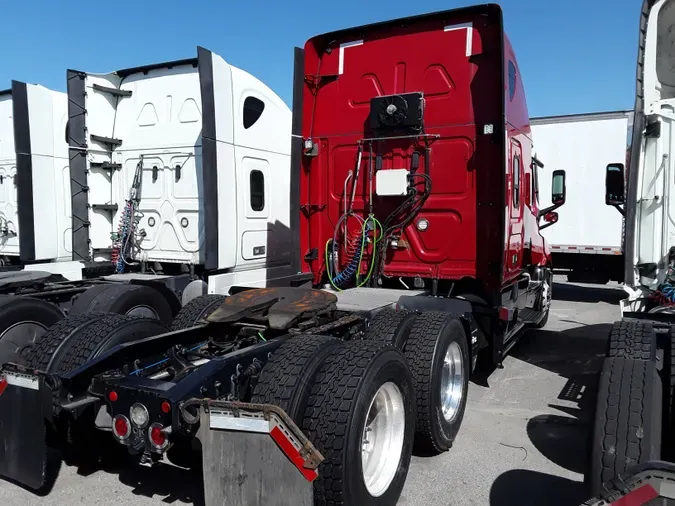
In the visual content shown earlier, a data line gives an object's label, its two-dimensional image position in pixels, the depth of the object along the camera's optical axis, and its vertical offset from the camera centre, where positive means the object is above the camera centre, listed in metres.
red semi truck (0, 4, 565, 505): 2.89 -0.70
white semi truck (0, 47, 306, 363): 6.83 +0.59
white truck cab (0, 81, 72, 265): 7.39 +0.75
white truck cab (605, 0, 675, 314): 5.05 +0.36
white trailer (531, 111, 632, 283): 12.24 +0.96
